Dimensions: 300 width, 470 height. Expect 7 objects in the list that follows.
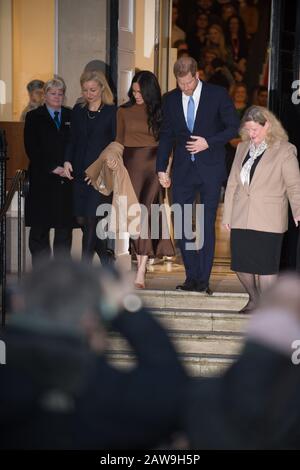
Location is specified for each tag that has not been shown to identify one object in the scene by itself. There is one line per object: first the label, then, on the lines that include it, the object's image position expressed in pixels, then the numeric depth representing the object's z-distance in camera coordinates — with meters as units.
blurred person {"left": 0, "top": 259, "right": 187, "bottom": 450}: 5.48
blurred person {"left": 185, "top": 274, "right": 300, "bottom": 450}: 5.34
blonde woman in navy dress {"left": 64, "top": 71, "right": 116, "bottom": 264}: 15.95
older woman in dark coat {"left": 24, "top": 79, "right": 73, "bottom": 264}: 16.41
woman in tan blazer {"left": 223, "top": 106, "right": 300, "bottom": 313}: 14.07
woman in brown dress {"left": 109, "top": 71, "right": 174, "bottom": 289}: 15.41
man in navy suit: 15.16
